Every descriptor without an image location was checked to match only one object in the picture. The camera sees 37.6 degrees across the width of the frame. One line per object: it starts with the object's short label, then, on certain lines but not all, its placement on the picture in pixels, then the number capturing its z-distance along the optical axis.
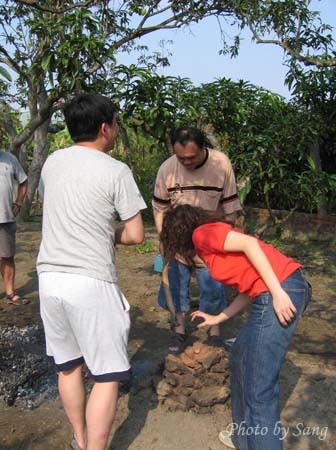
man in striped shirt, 3.41
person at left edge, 4.46
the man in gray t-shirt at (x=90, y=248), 2.10
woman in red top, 2.07
